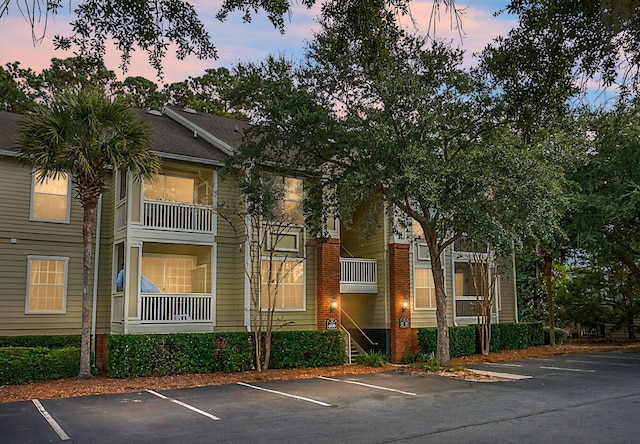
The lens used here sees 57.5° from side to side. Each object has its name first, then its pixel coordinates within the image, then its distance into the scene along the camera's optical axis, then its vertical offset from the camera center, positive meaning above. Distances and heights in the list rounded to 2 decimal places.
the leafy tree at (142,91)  30.03 +10.86
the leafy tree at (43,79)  27.38 +10.50
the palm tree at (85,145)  13.71 +3.69
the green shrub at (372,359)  17.61 -1.81
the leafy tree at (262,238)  15.91 +1.87
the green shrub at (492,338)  19.34 -1.38
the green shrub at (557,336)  25.06 -1.58
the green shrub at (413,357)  18.78 -1.85
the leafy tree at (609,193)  20.02 +3.74
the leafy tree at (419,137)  13.95 +4.13
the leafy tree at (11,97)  26.44 +9.28
